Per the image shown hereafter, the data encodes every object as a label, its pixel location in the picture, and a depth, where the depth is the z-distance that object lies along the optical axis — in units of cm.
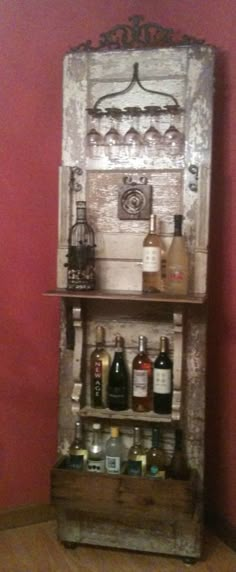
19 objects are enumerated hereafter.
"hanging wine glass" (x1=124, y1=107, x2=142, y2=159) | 200
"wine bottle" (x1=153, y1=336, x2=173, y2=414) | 195
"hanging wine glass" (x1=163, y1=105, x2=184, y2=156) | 196
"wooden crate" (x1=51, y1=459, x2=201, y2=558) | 190
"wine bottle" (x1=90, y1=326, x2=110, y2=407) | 203
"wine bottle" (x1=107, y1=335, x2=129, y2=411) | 201
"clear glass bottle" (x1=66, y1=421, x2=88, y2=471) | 202
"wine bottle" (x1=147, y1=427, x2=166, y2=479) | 198
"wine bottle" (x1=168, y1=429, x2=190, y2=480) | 199
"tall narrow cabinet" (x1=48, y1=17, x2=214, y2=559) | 193
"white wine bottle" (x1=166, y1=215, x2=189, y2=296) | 192
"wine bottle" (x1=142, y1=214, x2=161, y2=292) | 190
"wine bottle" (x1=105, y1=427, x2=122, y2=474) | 199
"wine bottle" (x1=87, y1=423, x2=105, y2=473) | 203
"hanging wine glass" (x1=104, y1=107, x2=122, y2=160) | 199
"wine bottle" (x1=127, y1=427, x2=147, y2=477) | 196
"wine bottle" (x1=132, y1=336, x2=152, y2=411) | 198
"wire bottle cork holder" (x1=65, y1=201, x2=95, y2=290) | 196
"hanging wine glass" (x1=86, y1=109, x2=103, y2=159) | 201
